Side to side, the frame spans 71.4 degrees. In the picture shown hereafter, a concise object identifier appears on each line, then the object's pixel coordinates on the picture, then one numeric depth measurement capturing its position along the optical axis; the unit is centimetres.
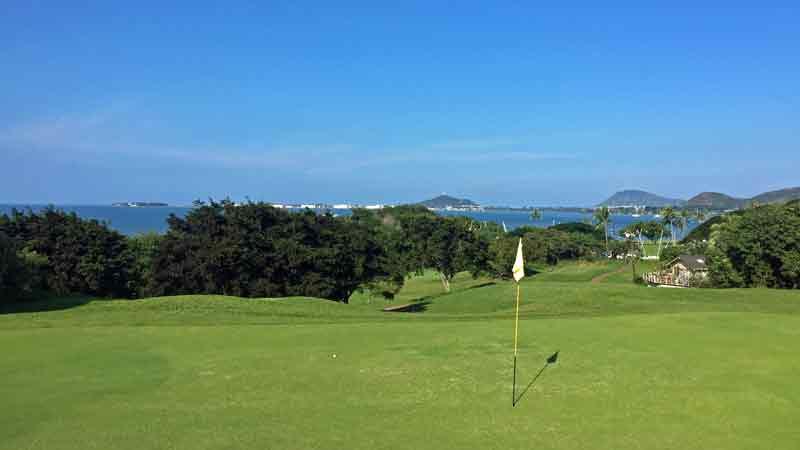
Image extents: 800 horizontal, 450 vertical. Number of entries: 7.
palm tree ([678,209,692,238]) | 12788
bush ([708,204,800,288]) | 3641
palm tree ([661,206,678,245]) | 11322
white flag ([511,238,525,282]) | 812
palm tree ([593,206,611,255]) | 11708
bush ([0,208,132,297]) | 3297
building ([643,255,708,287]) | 6556
